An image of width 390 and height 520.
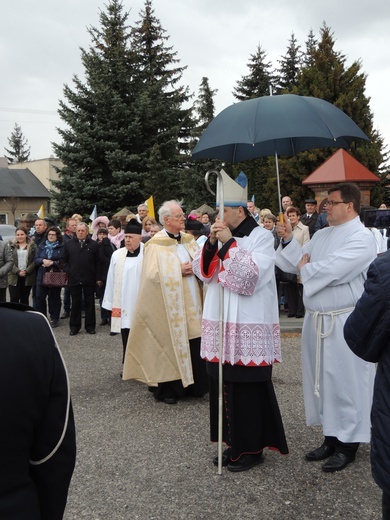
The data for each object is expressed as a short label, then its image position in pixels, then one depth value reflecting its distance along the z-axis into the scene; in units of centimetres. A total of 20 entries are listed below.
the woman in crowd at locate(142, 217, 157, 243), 996
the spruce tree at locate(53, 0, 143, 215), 2161
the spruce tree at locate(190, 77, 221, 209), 2941
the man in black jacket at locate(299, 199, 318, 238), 1035
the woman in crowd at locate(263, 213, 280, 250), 973
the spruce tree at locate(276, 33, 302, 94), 3741
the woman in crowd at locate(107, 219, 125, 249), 1083
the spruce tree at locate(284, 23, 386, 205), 1805
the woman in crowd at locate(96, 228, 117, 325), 997
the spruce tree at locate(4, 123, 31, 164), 7750
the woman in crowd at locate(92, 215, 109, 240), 1190
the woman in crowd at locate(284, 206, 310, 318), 956
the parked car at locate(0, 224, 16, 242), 2422
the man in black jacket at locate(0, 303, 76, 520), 145
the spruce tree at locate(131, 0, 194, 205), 2248
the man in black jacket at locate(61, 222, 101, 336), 967
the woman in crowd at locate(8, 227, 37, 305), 1020
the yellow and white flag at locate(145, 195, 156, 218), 1120
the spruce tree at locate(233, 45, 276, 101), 3450
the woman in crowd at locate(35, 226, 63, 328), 1012
